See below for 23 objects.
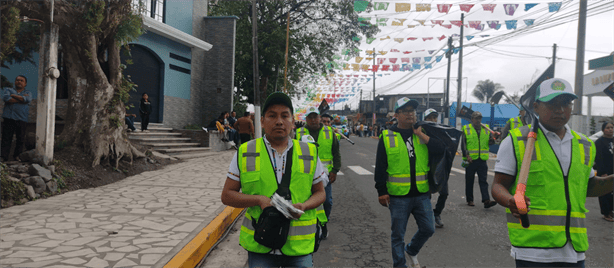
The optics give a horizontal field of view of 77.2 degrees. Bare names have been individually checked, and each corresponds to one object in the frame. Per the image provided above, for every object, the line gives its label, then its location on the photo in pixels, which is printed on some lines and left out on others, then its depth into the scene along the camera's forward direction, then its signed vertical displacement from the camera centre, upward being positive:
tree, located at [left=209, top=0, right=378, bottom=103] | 25.69 +6.72
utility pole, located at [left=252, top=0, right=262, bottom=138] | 13.83 +1.79
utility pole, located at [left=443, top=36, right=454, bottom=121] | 25.16 +3.26
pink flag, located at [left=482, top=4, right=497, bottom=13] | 12.77 +4.32
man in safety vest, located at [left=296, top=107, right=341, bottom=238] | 5.57 -0.14
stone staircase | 13.11 -0.67
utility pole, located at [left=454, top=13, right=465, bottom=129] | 23.05 +4.08
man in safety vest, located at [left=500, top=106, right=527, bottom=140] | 6.56 +0.31
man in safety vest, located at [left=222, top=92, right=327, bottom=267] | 2.22 -0.33
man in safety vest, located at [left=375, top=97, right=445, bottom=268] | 3.77 -0.45
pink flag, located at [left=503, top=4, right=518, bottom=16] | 12.33 +4.14
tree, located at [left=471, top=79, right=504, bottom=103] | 59.22 +7.53
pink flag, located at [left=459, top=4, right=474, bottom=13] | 12.87 +4.34
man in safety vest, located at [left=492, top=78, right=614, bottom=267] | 2.17 -0.26
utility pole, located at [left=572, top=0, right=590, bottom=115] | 11.40 +2.77
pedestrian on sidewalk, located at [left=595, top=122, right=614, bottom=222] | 6.46 -0.31
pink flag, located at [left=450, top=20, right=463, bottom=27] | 14.16 +4.22
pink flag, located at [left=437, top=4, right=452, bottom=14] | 13.03 +4.29
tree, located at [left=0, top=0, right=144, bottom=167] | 8.28 +1.14
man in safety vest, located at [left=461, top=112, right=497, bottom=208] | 7.34 -0.31
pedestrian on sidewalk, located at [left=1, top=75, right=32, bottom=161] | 7.41 +0.11
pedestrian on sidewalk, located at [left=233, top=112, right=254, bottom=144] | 14.90 -0.02
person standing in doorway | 14.17 +0.49
